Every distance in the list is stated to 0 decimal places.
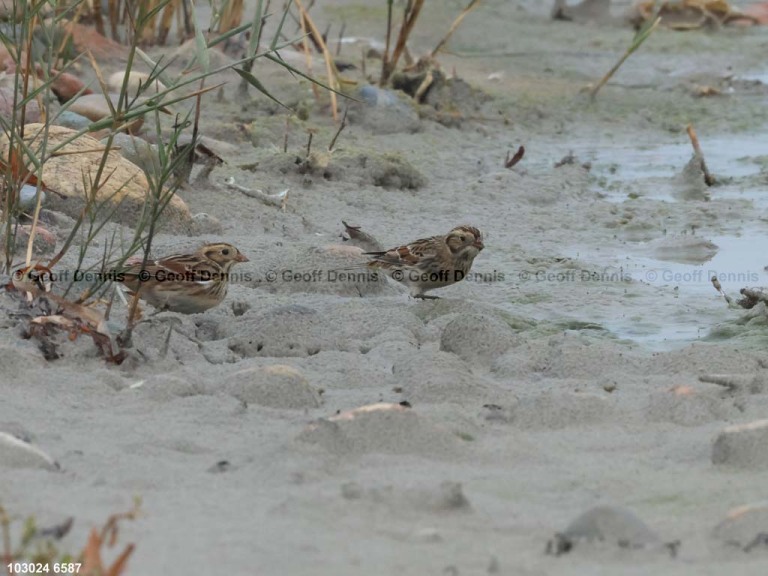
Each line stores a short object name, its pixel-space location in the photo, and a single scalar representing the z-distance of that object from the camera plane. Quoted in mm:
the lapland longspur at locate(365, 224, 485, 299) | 12469
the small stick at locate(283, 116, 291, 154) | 16567
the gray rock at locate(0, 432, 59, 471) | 6754
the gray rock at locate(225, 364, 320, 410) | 8383
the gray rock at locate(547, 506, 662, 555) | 5953
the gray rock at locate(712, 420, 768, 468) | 7312
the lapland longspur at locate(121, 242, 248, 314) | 10391
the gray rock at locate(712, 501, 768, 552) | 6023
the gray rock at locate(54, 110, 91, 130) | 15195
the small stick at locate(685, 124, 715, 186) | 17937
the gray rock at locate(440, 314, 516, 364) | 10312
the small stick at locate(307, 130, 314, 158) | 16106
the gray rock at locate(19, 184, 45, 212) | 12159
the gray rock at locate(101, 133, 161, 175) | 14258
